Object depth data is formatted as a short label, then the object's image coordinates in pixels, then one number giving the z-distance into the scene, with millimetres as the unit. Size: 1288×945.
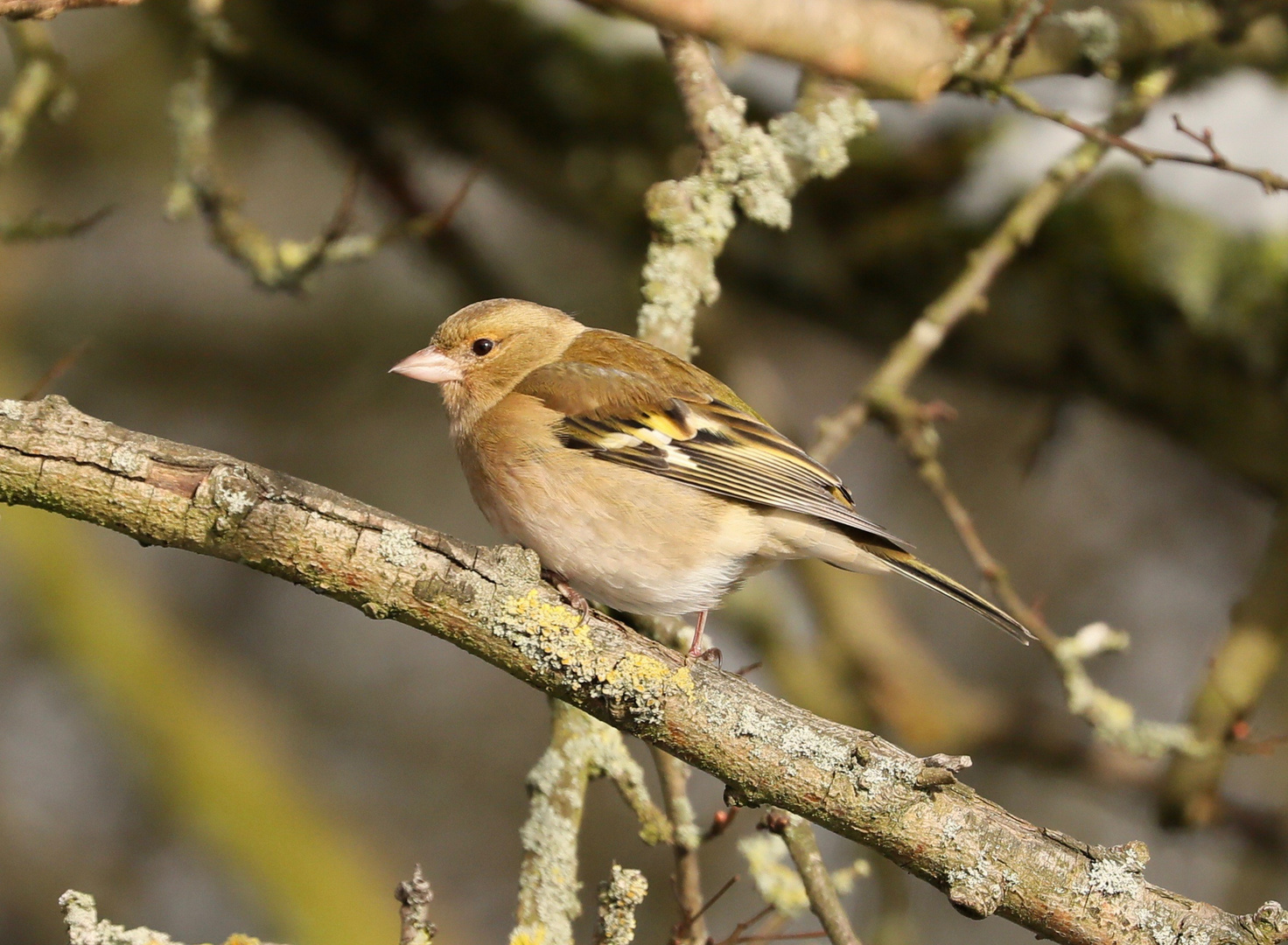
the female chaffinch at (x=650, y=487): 6699
